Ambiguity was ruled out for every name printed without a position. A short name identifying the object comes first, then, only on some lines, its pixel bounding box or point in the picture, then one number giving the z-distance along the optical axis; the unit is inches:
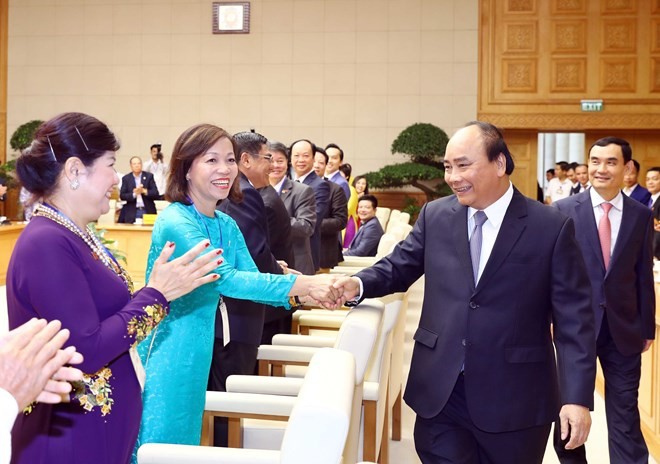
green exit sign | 537.0
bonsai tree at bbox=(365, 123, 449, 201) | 511.5
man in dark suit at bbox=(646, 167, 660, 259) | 322.3
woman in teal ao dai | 102.4
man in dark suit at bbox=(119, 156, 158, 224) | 464.1
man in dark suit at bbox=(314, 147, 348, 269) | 260.1
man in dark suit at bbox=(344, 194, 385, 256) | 314.5
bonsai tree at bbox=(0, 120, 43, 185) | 566.3
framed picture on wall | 577.0
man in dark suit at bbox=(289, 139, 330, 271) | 252.7
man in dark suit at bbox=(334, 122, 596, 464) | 95.0
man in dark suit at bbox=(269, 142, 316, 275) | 213.9
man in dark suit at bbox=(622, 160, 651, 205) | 325.4
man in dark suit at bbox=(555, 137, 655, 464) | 144.9
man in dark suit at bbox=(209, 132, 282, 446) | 138.9
